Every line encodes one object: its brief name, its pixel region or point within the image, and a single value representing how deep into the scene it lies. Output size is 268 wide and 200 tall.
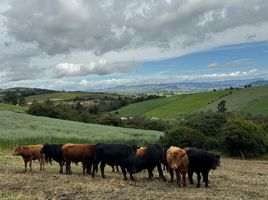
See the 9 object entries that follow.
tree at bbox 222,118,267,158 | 25.38
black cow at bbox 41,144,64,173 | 11.46
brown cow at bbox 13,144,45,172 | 11.34
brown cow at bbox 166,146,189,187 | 9.44
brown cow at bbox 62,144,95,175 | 10.84
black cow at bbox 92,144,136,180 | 10.54
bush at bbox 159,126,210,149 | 25.58
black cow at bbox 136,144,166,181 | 10.38
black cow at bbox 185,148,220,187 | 9.72
